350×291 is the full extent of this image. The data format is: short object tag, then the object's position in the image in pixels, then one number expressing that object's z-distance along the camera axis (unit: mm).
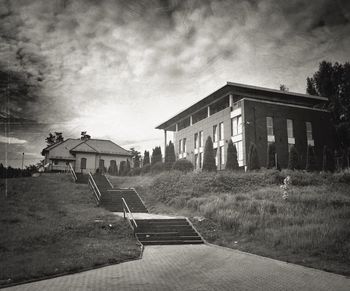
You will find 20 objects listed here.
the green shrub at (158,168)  32156
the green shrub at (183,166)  28766
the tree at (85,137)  57444
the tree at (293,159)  28016
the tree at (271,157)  28703
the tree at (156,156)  36116
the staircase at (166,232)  13385
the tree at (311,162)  29605
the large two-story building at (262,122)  32906
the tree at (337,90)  41250
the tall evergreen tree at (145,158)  39375
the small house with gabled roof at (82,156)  49031
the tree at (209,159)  27547
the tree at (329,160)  33844
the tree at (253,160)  27500
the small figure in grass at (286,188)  17247
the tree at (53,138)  77694
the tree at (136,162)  41781
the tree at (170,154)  33366
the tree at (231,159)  27906
